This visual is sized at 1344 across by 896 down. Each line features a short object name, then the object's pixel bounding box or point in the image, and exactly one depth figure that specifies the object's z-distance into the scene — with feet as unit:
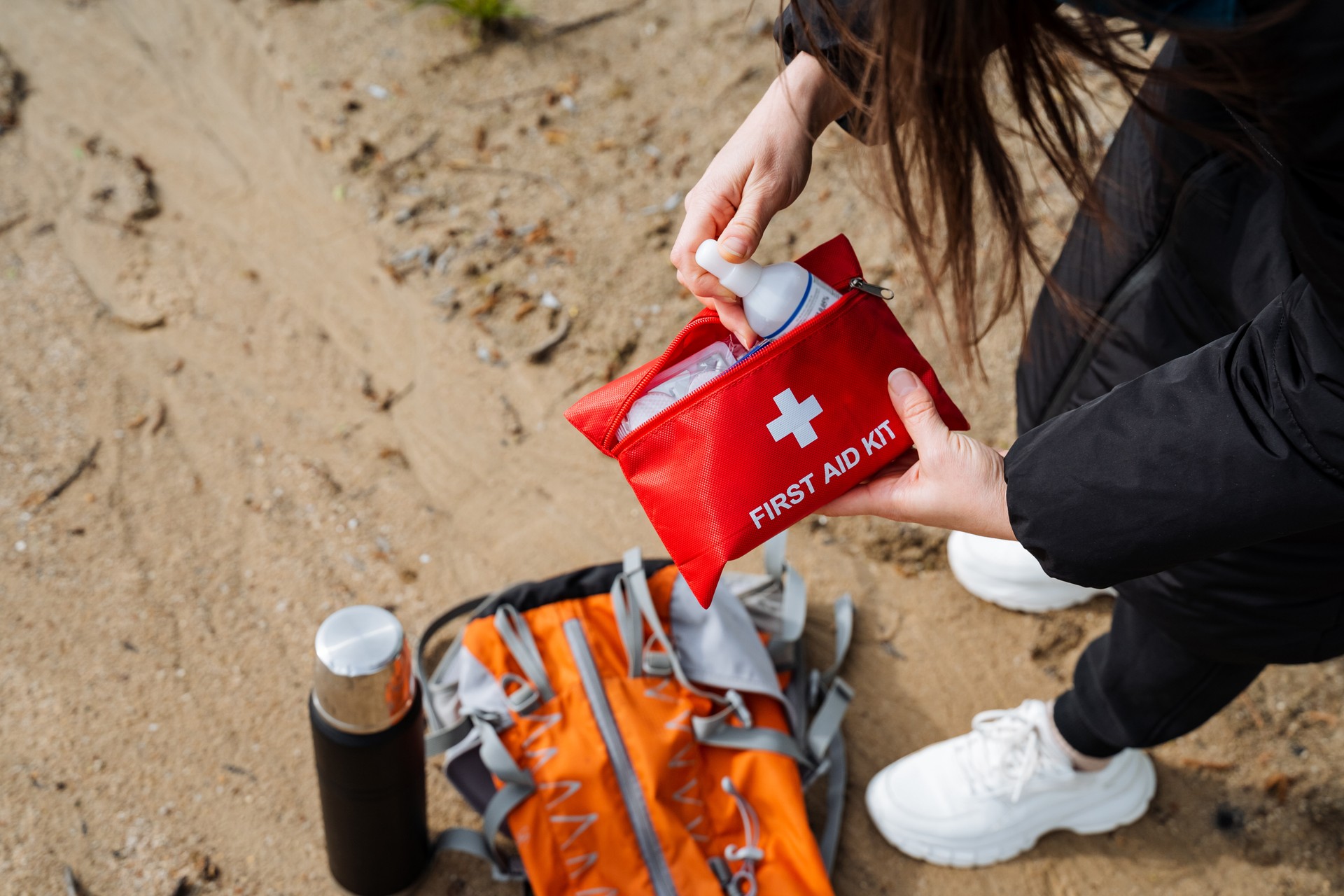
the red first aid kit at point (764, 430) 4.48
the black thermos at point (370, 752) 4.91
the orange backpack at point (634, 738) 6.14
